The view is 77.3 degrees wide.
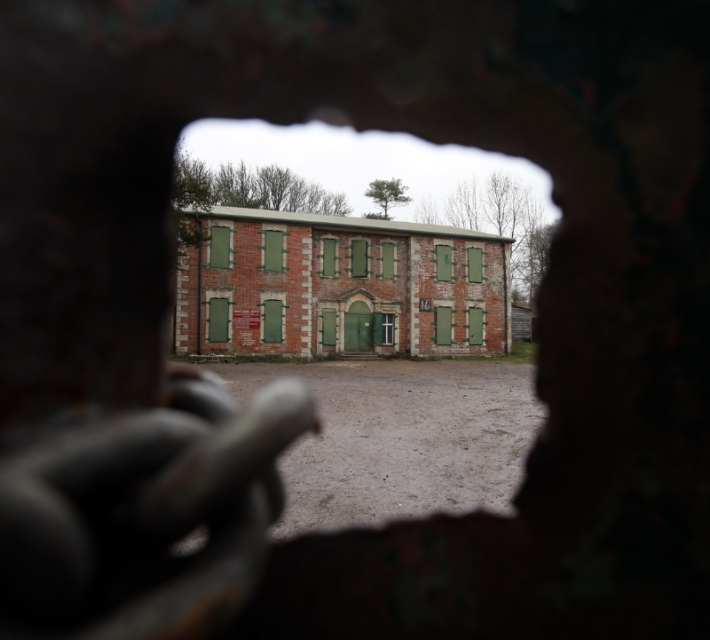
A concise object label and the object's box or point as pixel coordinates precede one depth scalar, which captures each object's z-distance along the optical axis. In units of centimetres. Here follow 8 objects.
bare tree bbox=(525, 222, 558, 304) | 2992
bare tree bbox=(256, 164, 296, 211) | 3031
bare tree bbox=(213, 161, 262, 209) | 2845
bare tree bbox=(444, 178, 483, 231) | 3256
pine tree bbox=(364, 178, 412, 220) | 3294
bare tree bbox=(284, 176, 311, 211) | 3103
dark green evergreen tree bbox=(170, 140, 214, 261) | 1386
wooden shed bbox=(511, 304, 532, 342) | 2609
